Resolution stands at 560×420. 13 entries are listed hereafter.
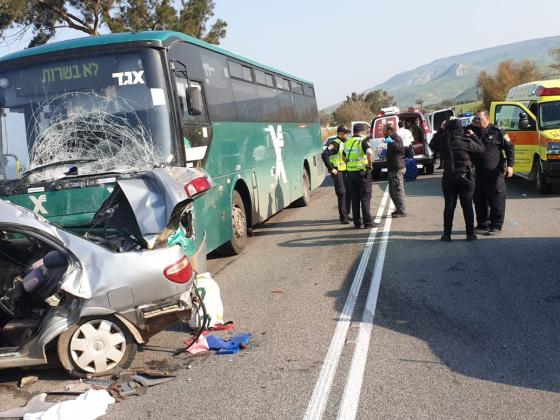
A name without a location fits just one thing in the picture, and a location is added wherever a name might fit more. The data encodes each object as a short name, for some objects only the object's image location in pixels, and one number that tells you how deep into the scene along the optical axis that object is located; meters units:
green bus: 6.95
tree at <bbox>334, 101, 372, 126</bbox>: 81.19
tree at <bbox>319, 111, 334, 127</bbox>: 95.05
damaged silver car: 4.94
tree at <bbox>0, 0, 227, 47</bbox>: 25.41
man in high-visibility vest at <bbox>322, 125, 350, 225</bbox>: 12.40
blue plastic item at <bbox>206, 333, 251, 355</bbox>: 5.48
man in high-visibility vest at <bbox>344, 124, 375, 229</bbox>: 11.47
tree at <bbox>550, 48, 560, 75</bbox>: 50.84
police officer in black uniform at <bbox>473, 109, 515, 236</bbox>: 9.80
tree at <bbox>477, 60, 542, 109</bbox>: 75.81
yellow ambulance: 13.41
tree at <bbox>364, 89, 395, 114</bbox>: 106.53
